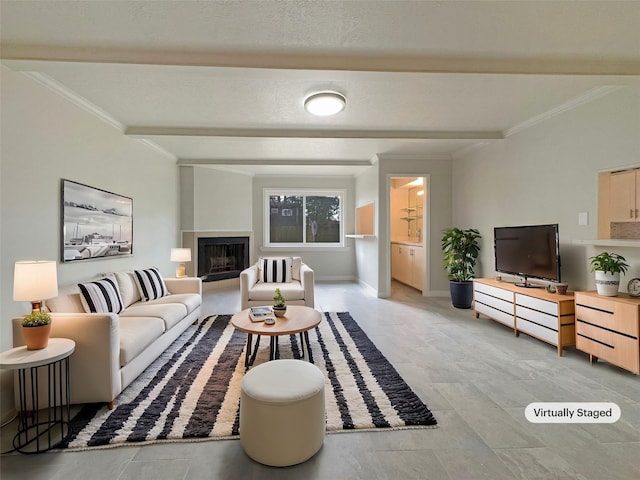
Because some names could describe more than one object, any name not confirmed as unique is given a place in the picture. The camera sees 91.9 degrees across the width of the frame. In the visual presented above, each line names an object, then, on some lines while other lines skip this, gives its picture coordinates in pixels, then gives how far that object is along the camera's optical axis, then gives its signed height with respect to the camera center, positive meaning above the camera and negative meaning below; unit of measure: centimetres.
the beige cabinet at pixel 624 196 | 301 +45
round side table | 178 -96
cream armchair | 406 -62
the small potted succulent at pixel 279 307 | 296 -61
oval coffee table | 258 -71
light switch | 320 +25
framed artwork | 291 +24
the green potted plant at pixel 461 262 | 485 -31
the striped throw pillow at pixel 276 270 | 462 -39
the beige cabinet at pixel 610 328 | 246 -74
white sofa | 210 -73
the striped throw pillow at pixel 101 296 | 263 -46
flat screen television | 335 -11
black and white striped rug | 190 -112
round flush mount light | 303 +142
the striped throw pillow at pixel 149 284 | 359 -47
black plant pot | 483 -80
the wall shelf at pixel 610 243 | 266 -1
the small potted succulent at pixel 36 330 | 188 -52
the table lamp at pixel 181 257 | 470 -19
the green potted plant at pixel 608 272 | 273 -27
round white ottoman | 162 -94
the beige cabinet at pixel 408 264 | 609 -46
